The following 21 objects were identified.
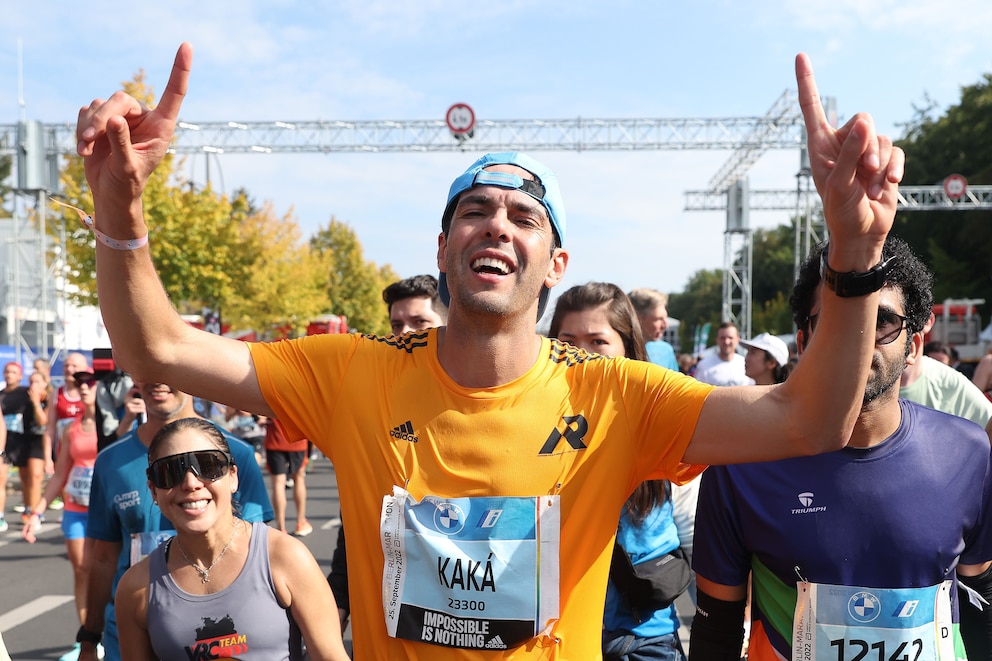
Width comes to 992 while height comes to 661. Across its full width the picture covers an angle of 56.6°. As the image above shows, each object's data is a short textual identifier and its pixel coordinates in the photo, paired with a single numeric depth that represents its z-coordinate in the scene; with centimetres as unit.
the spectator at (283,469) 1021
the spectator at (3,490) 1071
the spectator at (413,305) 486
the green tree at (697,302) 10968
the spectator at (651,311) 691
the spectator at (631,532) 306
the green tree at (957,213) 4122
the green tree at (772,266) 7881
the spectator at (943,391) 439
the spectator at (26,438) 1159
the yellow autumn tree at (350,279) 5106
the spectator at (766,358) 683
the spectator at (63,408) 1091
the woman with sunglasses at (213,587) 307
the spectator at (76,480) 636
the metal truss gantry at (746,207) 2789
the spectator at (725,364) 988
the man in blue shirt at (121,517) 393
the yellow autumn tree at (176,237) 2264
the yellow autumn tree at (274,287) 3291
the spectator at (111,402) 683
